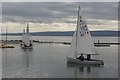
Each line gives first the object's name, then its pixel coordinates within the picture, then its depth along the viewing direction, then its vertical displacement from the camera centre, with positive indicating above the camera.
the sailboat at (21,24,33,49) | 94.00 +0.18
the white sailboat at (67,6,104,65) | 46.56 -0.39
